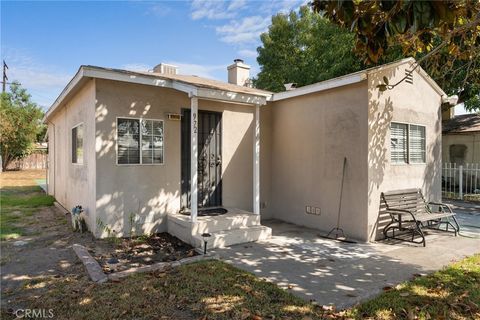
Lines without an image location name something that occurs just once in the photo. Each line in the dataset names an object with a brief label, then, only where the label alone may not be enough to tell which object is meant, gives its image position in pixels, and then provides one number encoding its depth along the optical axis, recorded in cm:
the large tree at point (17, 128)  2584
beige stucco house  662
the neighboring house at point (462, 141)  1515
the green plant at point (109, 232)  651
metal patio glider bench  679
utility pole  3253
